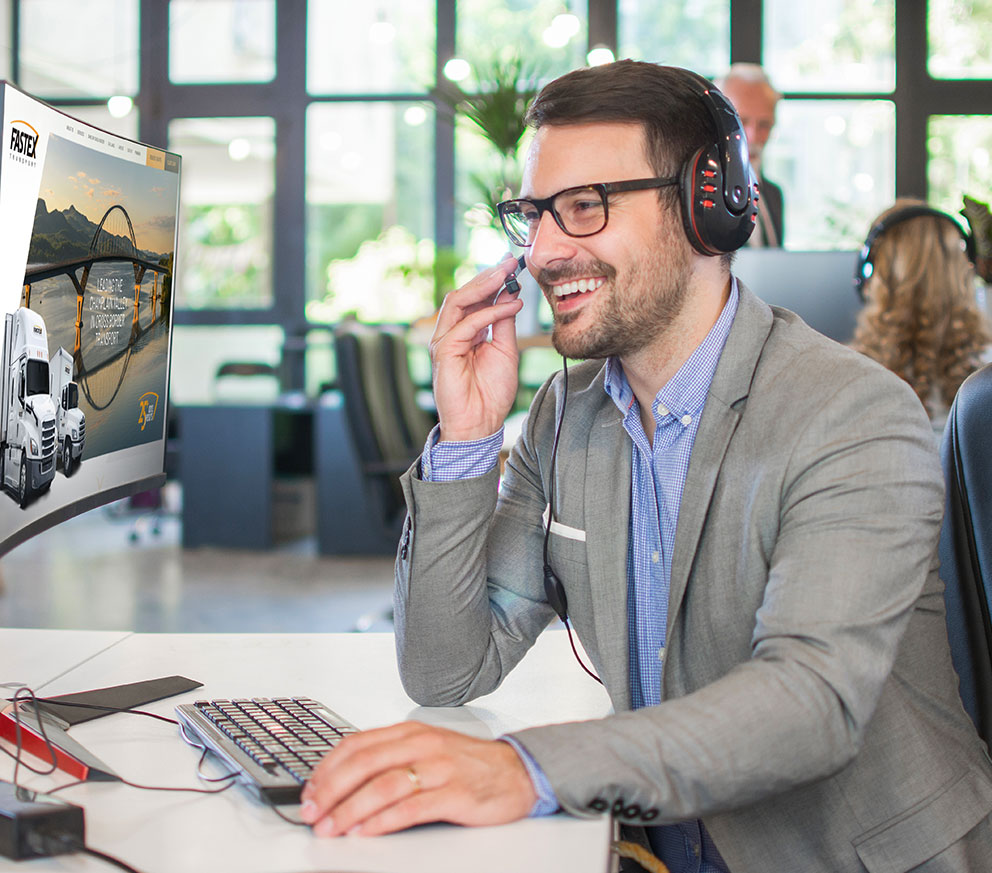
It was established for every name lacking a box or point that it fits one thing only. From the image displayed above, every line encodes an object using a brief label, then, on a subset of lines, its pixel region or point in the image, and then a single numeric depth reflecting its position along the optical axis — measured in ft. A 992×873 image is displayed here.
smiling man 2.71
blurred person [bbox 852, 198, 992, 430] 7.92
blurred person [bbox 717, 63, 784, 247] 11.02
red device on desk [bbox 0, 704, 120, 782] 2.94
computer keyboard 2.81
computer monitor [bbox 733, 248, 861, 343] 8.42
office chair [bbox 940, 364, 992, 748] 3.76
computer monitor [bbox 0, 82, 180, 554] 3.28
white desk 2.46
